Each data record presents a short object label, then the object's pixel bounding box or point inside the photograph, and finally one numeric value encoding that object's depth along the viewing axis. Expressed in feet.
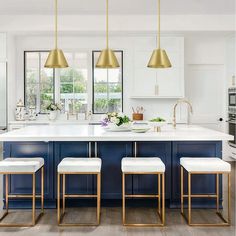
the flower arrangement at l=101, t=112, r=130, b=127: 14.40
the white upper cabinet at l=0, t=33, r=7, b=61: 22.82
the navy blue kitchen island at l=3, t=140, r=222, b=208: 13.76
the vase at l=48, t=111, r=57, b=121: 24.22
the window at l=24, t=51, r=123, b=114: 24.70
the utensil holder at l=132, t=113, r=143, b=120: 24.01
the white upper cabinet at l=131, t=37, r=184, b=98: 23.48
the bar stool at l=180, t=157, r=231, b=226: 11.89
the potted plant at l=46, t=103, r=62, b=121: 24.21
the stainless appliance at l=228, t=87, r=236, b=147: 23.30
